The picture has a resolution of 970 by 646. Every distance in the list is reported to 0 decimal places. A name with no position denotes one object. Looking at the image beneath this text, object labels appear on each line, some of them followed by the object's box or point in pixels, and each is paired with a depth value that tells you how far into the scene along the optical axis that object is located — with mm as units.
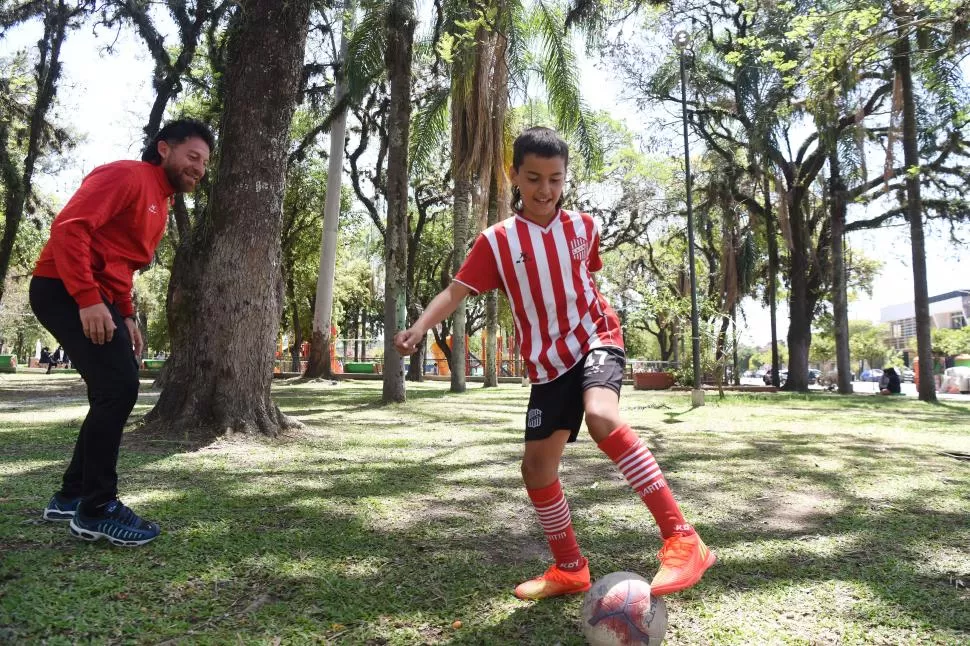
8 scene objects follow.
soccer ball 2068
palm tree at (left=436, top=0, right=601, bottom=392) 13695
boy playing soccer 2449
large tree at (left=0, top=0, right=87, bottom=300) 15633
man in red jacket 2789
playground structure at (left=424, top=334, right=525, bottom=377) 32531
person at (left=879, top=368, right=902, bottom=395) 19859
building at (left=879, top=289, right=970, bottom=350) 74000
